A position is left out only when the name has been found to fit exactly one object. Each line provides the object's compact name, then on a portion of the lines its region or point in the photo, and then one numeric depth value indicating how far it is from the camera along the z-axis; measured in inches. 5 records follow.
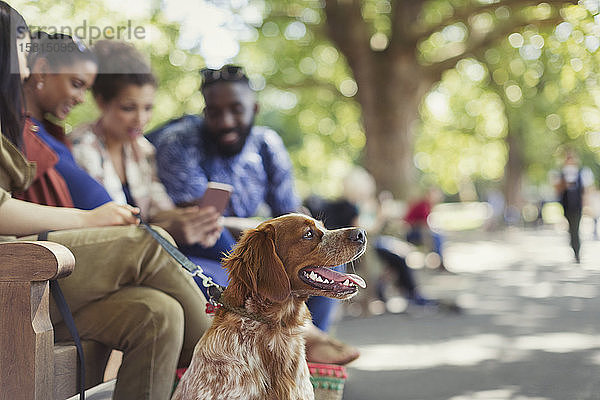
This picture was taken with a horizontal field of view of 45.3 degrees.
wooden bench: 82.6
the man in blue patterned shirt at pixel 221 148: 155.4
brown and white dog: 87.0
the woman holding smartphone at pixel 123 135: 151.6
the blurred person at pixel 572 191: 382.0
